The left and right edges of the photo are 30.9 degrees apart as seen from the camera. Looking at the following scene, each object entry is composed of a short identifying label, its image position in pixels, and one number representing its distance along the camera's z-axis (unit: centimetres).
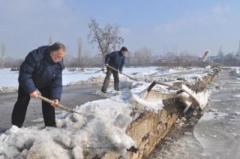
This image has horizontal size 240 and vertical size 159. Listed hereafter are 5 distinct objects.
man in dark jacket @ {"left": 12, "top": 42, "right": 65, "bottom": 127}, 625
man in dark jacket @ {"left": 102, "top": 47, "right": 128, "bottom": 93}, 1532
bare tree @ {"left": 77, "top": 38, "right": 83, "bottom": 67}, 11589
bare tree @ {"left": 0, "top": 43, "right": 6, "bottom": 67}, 13262
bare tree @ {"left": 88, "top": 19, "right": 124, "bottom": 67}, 5840
